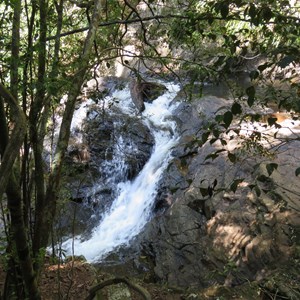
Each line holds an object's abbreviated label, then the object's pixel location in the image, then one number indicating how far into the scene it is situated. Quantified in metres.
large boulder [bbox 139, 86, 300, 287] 4.93
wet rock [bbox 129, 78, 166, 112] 10.89
